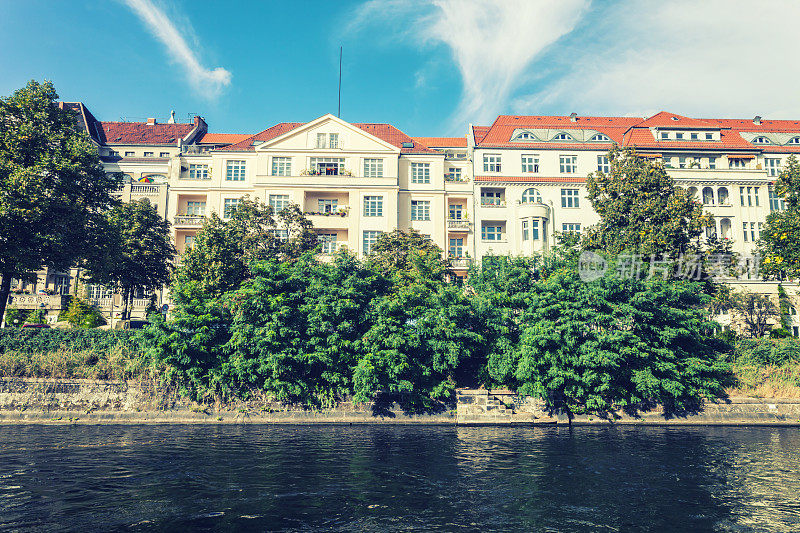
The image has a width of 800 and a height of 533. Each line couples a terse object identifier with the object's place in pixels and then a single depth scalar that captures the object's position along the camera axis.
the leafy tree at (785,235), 36.84
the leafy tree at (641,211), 35.69
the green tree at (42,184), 32.25
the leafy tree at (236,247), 34.47
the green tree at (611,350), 29.95
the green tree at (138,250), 40.48
